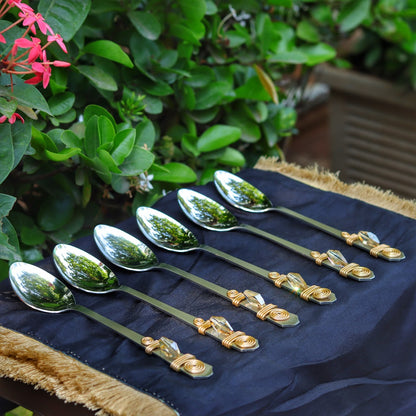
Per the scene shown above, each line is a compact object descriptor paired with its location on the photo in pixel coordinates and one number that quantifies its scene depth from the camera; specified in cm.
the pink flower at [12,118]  92
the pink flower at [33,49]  89
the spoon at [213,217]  97
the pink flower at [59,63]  92
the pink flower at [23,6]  90
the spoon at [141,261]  91
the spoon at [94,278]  90
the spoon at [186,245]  92
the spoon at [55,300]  87
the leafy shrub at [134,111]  99
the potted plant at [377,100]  156
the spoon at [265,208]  96
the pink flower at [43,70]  90
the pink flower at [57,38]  91
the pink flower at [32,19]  90
